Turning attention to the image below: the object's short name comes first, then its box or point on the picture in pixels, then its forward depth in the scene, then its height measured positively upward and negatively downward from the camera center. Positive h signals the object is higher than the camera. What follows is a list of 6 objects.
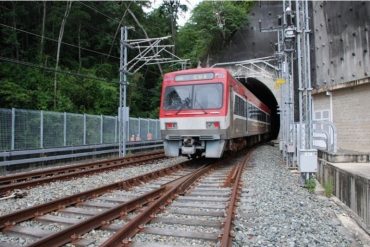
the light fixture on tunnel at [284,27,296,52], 12.61 +3.25
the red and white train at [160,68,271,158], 13.27 +0.87
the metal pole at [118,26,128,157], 18.48 +2.22
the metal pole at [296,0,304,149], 10.98 +2.02
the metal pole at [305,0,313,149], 10.23 +1.19
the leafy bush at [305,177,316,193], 9.83 -1.12
